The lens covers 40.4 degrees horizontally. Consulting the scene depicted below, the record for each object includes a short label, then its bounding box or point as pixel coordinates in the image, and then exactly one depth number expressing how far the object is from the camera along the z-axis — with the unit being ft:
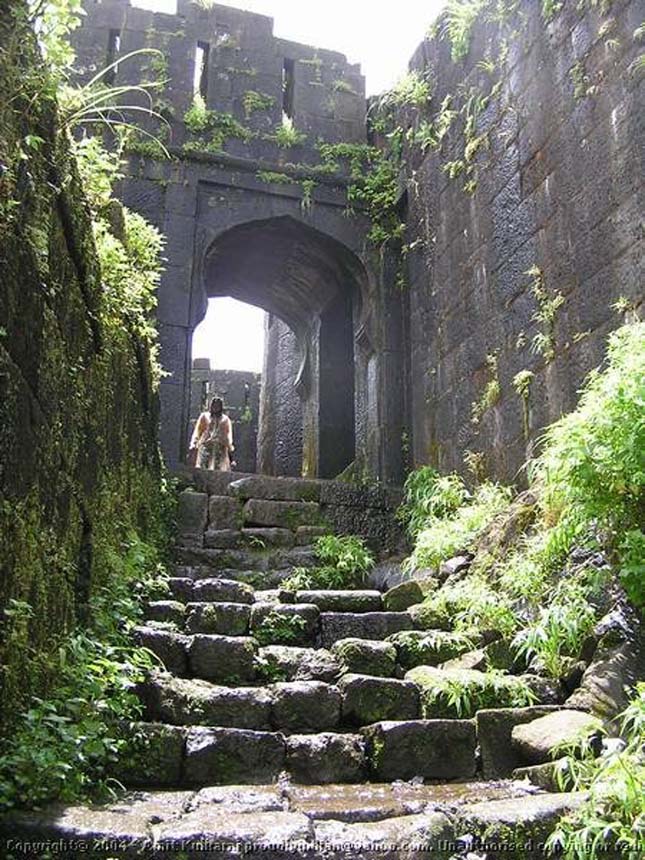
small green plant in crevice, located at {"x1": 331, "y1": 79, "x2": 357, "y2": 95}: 35.73
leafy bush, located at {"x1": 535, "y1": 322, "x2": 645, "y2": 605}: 13.33
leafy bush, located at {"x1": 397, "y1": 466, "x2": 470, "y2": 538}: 25.62
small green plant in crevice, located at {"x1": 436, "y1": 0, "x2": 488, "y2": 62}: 28.02
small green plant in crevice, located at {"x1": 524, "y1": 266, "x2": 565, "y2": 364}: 21.94
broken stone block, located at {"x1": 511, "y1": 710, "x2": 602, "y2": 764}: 10.84
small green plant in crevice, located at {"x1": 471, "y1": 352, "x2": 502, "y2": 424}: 24.73
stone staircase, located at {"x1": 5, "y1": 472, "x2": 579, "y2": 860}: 8.73
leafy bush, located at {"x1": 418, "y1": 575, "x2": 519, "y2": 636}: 15.78
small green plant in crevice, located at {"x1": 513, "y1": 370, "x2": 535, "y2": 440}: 22.88
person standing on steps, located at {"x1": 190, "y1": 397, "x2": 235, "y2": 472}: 35.17
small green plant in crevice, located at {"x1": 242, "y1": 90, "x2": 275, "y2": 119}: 34.14
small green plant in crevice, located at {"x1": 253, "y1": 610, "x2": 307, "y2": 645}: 16.07
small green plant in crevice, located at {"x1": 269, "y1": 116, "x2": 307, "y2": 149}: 33.88
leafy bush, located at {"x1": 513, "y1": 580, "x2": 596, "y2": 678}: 13.46
